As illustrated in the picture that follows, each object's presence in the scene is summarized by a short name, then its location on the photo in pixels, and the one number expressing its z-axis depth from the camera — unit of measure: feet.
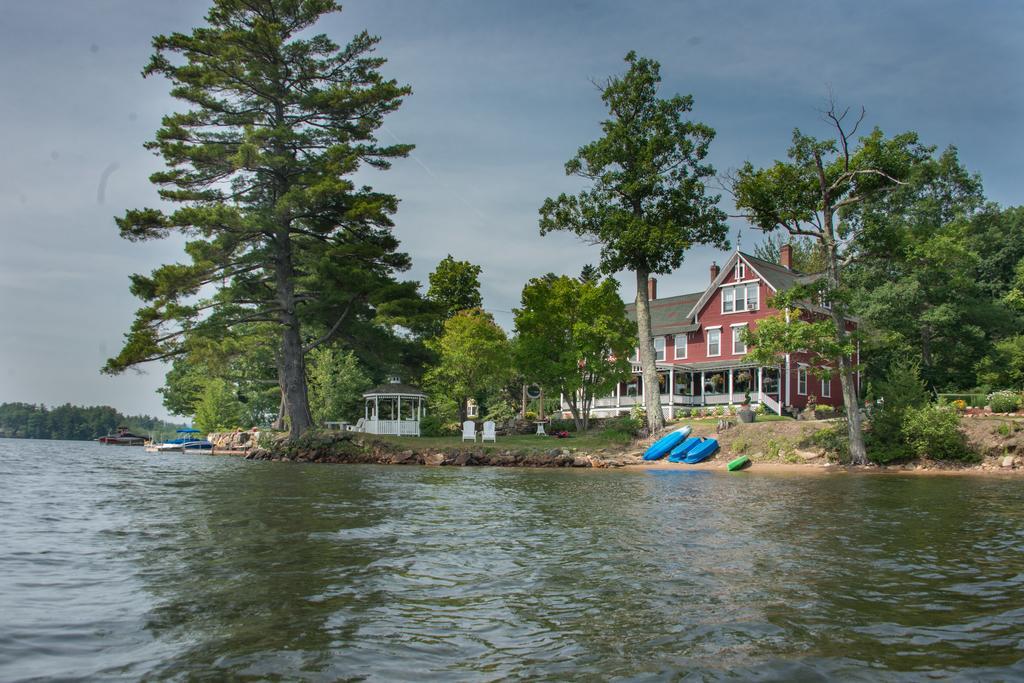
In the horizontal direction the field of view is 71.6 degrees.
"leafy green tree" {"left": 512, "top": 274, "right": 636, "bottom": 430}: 132.98
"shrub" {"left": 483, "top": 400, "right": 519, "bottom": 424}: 159.16
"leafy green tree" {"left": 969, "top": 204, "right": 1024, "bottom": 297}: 159.94
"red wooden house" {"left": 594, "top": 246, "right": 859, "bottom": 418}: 151.12
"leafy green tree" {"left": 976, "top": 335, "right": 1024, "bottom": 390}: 127.34
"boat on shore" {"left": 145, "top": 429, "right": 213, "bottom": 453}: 168.25
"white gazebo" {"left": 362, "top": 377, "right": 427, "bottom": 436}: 146.72
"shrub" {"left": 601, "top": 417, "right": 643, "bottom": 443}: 121.19
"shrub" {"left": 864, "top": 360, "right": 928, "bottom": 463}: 94.58
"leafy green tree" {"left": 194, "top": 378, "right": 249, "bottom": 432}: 208.13
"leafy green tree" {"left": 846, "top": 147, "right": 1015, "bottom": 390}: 144.25
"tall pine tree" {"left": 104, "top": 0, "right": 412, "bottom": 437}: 110.22
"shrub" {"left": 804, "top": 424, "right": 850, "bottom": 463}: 97.50
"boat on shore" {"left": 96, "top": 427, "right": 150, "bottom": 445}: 261.32
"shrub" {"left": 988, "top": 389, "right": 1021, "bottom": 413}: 104.78
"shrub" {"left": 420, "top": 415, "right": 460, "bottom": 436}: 148.36
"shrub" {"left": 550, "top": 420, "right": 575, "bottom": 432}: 142.13
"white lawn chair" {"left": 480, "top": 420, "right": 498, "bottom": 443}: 127.95
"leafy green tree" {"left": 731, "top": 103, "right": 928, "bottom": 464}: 95.14
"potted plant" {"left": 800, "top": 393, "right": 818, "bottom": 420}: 135.80
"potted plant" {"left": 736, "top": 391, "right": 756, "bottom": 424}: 119.65
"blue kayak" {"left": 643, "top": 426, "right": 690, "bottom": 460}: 108.27
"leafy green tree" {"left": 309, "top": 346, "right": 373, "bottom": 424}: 171.73
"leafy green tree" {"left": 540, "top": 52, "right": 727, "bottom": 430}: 120.57
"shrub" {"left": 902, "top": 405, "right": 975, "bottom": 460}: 91.15
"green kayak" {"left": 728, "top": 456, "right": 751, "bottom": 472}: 96.53
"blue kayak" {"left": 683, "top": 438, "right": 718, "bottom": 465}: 104.17
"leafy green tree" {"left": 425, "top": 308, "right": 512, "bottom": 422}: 139.95
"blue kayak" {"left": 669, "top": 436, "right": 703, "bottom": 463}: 106.32
